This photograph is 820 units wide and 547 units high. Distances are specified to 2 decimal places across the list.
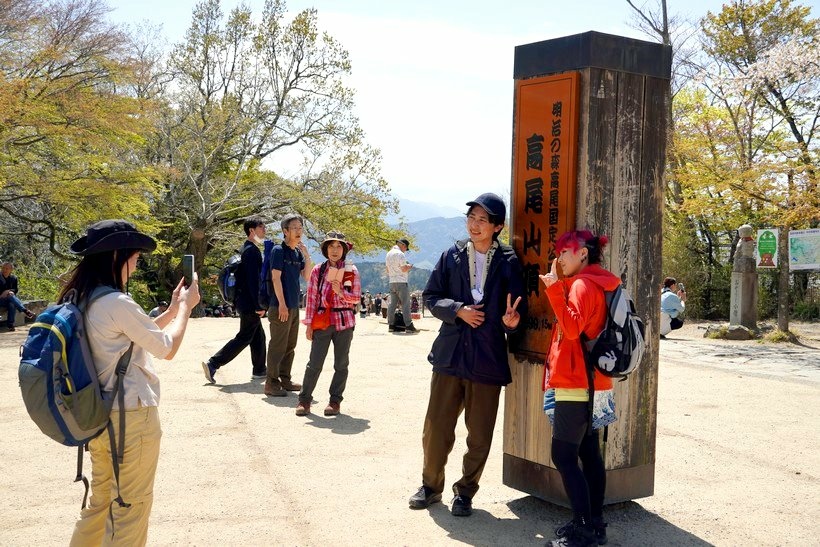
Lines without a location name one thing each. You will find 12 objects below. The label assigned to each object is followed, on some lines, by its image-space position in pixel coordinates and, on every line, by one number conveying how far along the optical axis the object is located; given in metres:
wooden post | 3.70
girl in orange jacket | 3.27
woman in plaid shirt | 6.22
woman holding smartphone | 2.68
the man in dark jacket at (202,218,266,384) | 7.55
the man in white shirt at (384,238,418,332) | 12.80
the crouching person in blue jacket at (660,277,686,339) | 12.71
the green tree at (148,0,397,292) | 24.02
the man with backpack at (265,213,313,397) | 6.91
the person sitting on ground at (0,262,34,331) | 13.65
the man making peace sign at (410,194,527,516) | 3.86
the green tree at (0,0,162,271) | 13.65
